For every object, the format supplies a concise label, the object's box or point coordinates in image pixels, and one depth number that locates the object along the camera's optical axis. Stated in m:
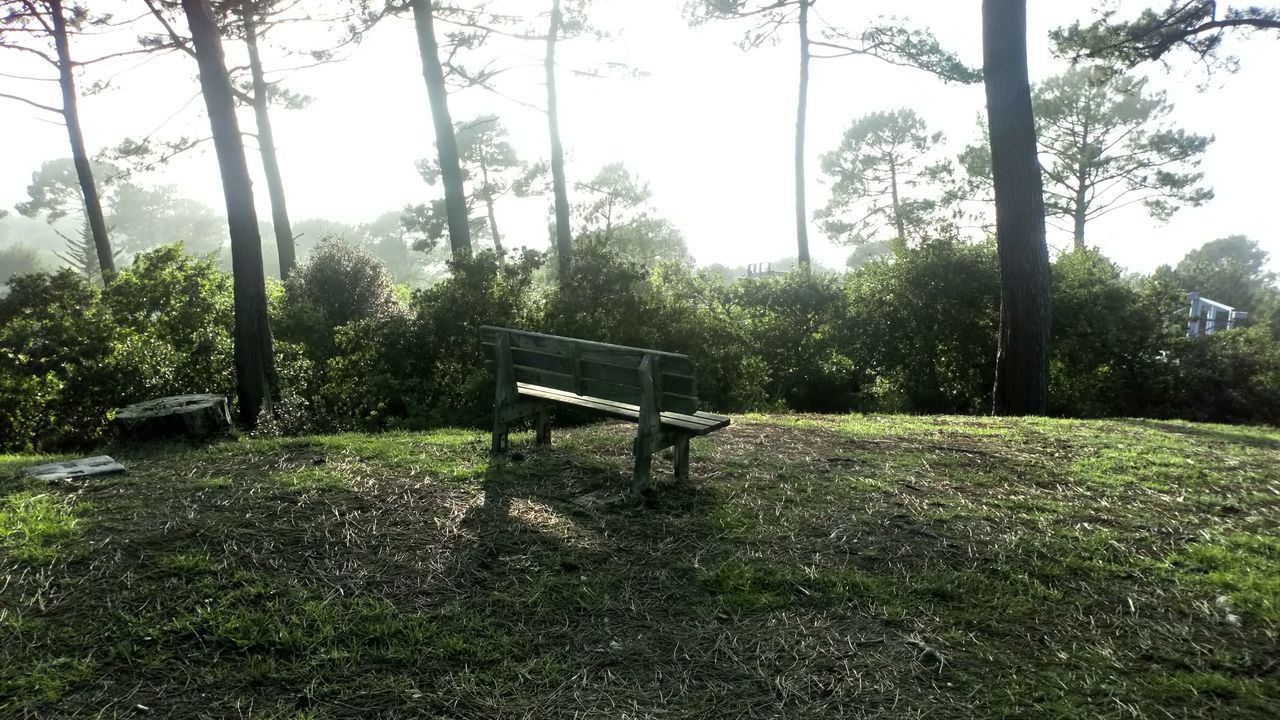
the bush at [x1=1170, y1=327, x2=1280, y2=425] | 12.30
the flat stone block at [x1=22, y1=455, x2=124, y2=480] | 4.94
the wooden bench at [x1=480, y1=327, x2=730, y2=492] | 4.68
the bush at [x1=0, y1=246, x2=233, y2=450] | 8.18
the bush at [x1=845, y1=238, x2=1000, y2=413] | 12.67
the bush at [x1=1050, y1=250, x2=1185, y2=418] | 12.52
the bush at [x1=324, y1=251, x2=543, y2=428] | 8.77
